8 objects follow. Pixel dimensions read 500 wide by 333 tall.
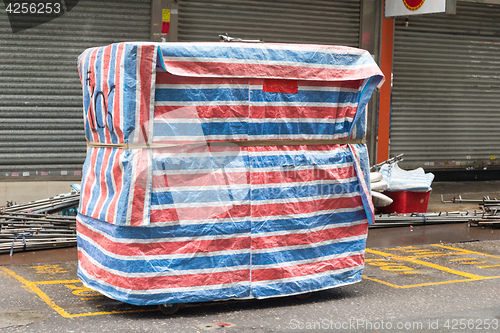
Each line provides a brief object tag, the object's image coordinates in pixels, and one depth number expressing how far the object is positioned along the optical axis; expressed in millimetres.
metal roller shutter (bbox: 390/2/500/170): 16359
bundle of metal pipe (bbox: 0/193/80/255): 8953
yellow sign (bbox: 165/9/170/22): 13375
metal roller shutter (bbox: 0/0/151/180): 12469
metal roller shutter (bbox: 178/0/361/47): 13852
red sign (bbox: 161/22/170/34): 13406
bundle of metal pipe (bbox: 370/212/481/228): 11562
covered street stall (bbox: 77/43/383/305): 6020
